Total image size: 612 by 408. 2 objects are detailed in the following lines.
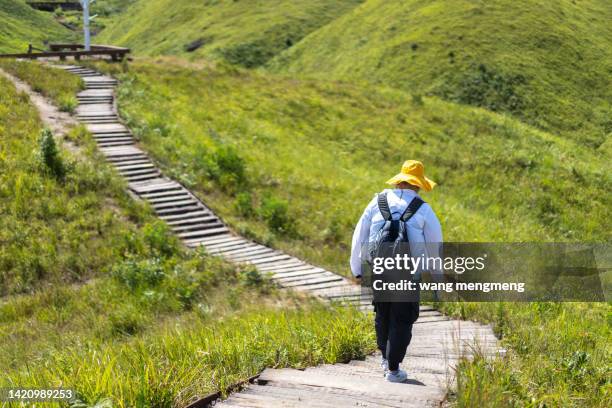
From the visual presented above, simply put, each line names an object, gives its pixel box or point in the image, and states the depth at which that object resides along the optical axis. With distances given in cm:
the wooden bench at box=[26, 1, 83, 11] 11516
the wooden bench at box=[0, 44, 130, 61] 3166
